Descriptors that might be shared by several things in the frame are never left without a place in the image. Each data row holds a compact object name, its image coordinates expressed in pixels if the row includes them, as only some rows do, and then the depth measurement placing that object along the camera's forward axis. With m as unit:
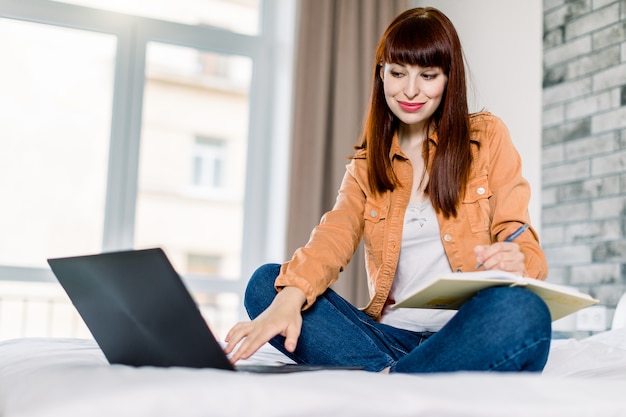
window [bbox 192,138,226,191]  3.99
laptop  0.95
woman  1.43
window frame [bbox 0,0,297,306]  3.51
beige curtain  3.52
